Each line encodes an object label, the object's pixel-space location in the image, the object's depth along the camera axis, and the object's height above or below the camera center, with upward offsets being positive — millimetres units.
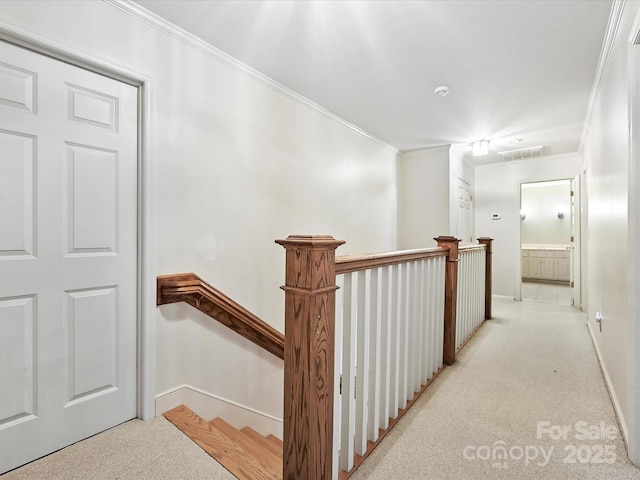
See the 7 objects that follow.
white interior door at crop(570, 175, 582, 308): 4527 -71
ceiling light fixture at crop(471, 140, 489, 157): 4098 +1229
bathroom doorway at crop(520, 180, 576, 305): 6930 +95
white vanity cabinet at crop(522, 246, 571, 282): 6883 -533
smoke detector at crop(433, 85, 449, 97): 2707 +1321
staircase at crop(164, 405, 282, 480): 1429 -1057
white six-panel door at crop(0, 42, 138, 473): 1412 -77
